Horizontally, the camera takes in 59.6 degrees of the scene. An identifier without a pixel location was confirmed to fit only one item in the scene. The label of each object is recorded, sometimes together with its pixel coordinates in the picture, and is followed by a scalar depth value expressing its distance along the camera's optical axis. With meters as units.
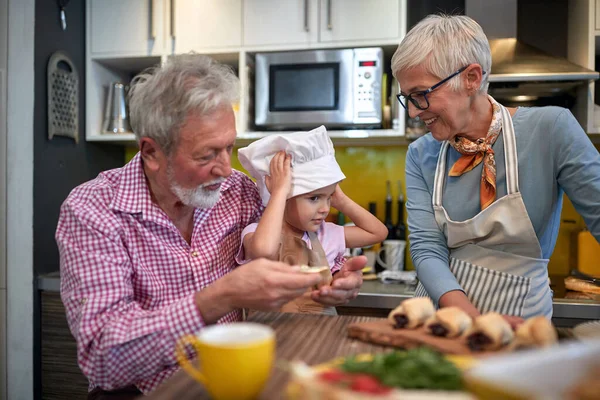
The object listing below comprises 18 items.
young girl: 1.52
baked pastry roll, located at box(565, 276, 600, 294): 2.46
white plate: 0.52
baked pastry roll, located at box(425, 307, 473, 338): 0.96
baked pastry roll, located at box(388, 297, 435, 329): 1.02
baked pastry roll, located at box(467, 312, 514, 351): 0.90
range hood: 2.47
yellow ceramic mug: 0.67
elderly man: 1.15
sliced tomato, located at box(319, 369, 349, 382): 0.67
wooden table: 0.77
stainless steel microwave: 2.80
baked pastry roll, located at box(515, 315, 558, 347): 0.88
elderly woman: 1.51
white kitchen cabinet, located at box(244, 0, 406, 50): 2.77
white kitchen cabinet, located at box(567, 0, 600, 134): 2.60
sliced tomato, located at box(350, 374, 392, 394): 0.62
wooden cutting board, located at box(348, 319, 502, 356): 0.91
